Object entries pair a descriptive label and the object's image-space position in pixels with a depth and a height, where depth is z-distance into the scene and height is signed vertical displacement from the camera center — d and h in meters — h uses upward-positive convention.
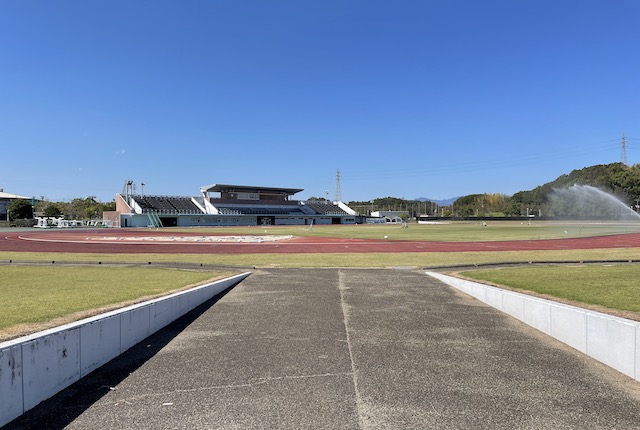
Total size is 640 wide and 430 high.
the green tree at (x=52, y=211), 118.12 +3.59
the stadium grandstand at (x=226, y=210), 89.37 +2.95
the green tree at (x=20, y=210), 96.81 +3.22
